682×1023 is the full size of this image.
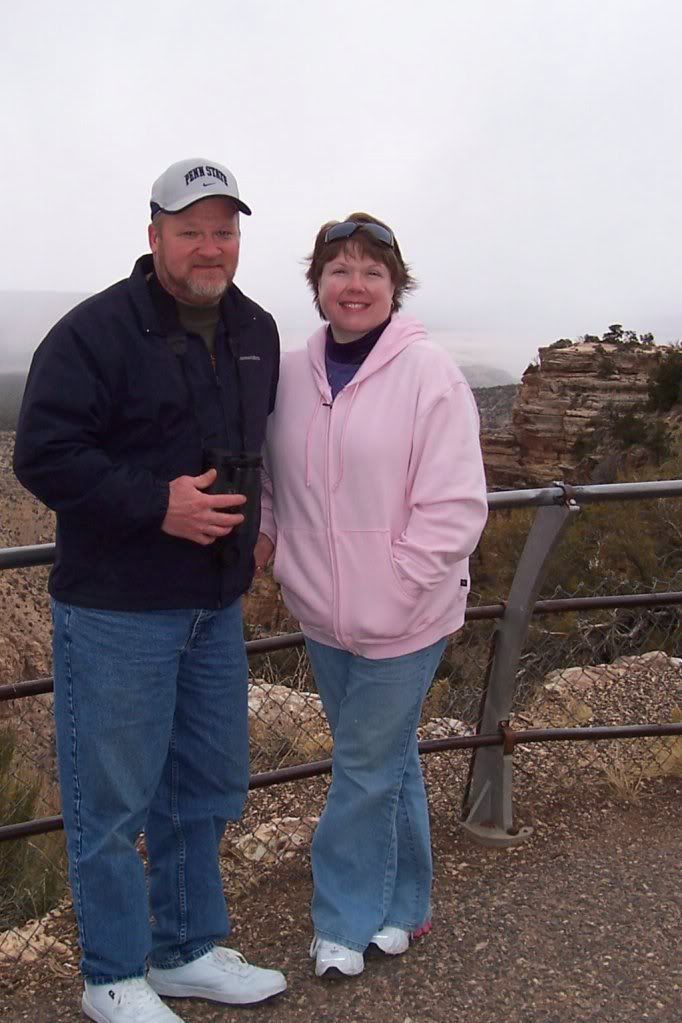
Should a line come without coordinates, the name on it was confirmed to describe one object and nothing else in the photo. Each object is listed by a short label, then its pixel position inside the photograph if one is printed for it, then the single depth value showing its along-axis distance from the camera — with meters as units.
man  2.29
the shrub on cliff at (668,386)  27.00
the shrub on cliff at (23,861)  3.99
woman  2.59
